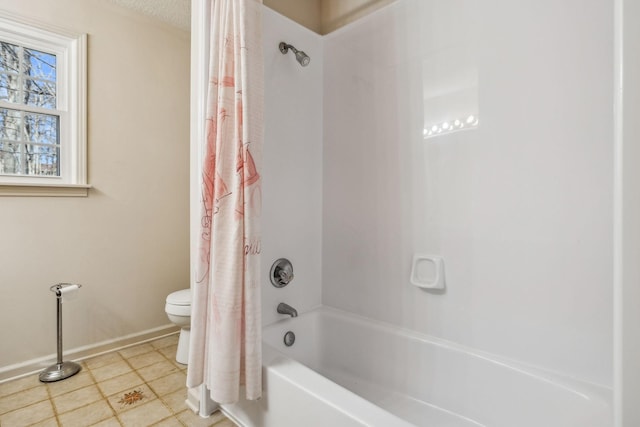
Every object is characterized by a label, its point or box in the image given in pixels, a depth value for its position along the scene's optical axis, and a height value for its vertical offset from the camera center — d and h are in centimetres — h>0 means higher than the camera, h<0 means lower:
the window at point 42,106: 197 +70
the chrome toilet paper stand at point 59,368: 186 -96
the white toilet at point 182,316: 203 -67
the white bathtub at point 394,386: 109 -72
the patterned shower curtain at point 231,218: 124 -2
